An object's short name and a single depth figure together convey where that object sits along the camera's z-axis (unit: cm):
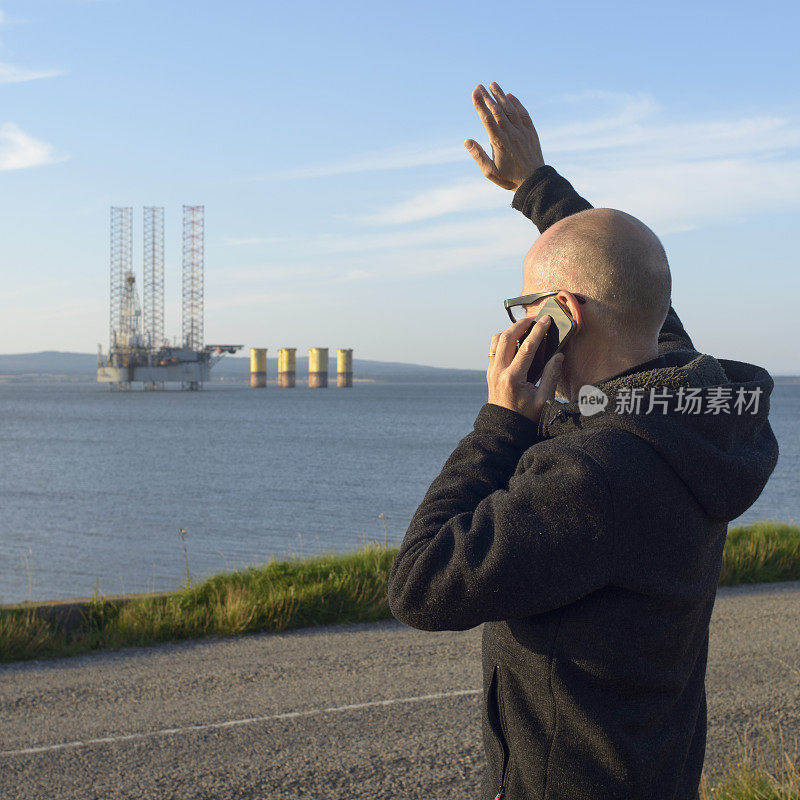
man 133
